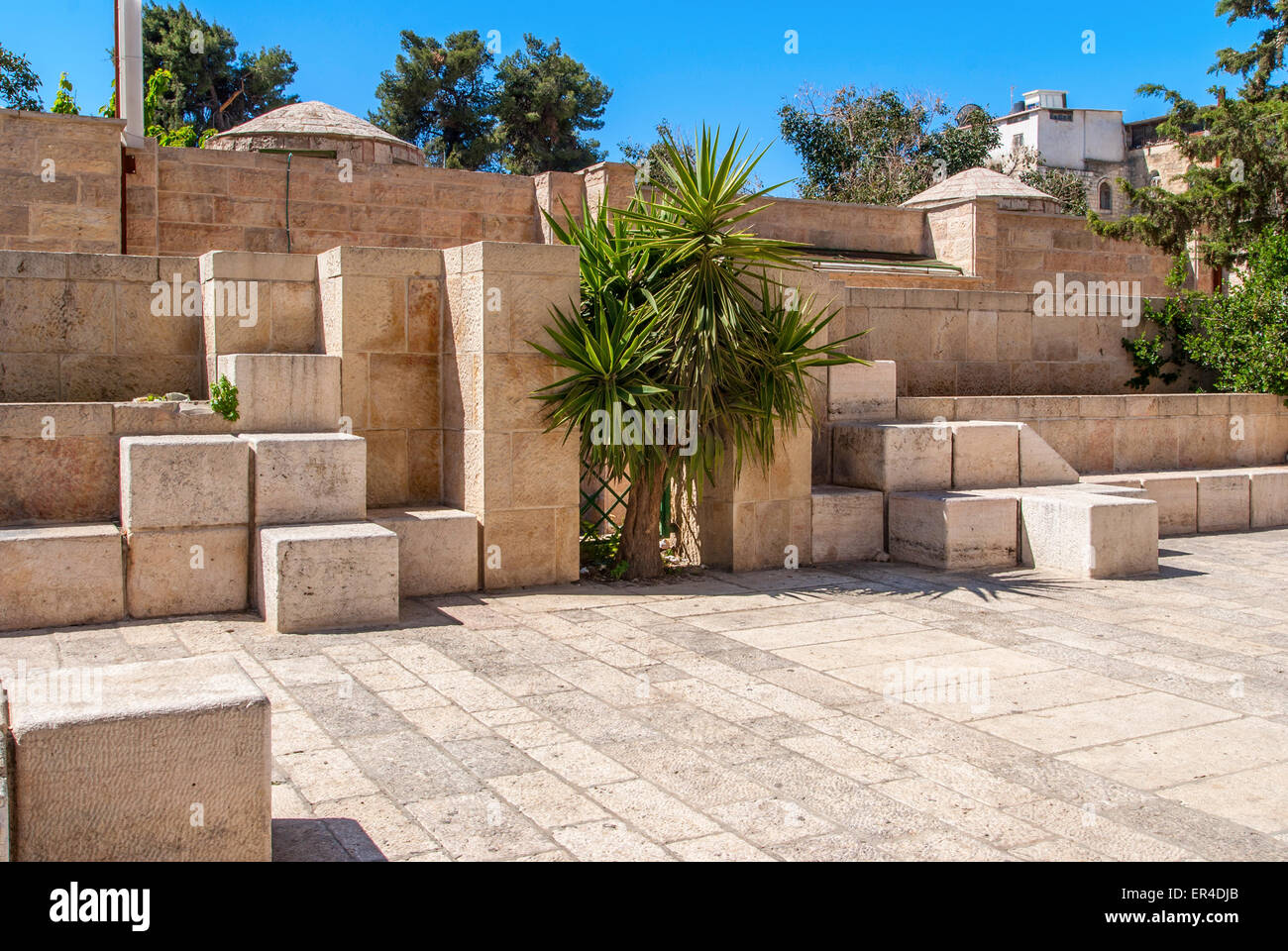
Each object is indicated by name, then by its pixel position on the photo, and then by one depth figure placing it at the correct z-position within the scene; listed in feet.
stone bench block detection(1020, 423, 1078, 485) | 30.50
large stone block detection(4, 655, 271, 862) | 9.30
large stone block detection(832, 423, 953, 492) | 28.89
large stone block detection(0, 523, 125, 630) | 20.20
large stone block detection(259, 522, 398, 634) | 20.44
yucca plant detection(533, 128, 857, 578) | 24.36
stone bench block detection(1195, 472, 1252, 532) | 33.96
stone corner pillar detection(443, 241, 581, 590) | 24.13
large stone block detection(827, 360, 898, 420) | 30.50
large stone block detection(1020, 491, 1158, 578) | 26.37
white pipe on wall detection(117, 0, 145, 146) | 42.11
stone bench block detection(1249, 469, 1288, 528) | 34.71
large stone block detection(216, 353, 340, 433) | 23.49
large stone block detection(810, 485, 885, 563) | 28.32
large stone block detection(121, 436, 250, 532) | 20.90
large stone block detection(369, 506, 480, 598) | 23.76
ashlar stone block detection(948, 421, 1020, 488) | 29.74
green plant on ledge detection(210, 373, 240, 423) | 23.45
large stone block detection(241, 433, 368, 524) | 21.88
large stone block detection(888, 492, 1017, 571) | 27.40
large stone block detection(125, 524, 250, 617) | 21.17
